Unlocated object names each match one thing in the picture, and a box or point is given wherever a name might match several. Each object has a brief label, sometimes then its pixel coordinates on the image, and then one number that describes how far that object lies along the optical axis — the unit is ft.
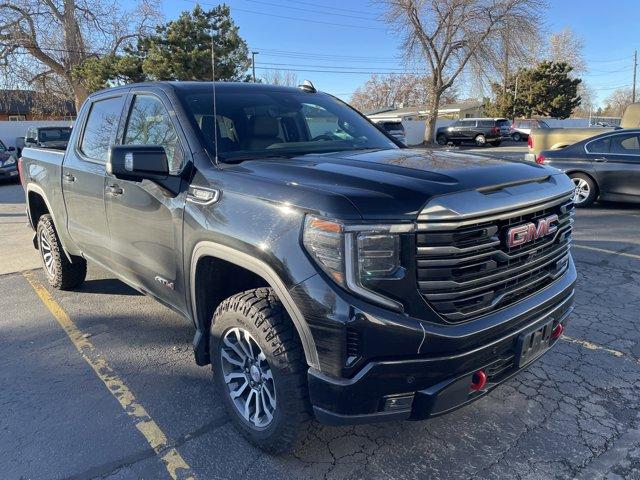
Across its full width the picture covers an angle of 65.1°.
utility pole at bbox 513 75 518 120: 150.75
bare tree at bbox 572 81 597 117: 275.36
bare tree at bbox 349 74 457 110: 277.85
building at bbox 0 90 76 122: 110.01
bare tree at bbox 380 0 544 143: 102.99
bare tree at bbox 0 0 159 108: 97.71
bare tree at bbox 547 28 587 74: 228.63
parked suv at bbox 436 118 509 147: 104.78
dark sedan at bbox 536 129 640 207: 29.53
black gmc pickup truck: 6.77
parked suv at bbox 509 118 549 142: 119.51
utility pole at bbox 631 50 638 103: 211.57
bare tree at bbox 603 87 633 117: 318.65
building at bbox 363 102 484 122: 206.28
